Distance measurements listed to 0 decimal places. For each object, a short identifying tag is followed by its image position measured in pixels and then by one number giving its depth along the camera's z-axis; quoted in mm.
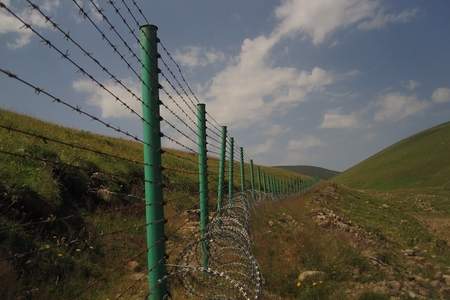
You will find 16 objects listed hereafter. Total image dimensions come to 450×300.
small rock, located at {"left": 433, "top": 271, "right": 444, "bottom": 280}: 8109
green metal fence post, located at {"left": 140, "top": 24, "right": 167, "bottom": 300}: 3012
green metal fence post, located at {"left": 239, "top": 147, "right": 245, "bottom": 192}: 9525
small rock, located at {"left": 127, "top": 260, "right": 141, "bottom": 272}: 5539
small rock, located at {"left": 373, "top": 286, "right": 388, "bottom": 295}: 5671
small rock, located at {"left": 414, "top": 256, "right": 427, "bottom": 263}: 10219
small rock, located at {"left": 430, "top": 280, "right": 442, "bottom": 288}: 7426
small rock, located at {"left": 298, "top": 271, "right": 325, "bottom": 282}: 5907
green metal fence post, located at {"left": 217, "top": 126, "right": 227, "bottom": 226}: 6684
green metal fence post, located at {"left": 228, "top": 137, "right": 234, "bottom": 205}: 7819
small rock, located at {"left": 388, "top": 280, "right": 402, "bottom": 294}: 5934
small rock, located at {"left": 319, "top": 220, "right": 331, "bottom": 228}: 10653
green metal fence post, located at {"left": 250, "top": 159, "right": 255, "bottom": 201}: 12139
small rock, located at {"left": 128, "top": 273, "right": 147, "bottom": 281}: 5270
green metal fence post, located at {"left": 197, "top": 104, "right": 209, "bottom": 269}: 5141
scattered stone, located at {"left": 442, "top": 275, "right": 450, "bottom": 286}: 7830
